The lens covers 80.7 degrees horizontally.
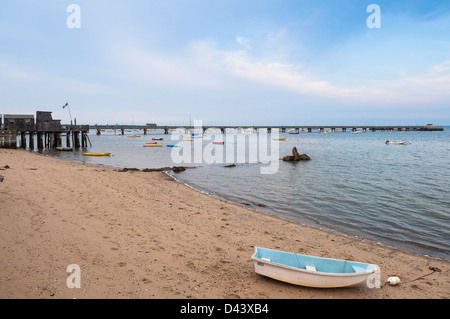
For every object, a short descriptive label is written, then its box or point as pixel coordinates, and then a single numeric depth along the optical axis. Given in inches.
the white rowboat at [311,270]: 225.9
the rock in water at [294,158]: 1359.5
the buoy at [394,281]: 256.4
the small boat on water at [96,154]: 1551.4
